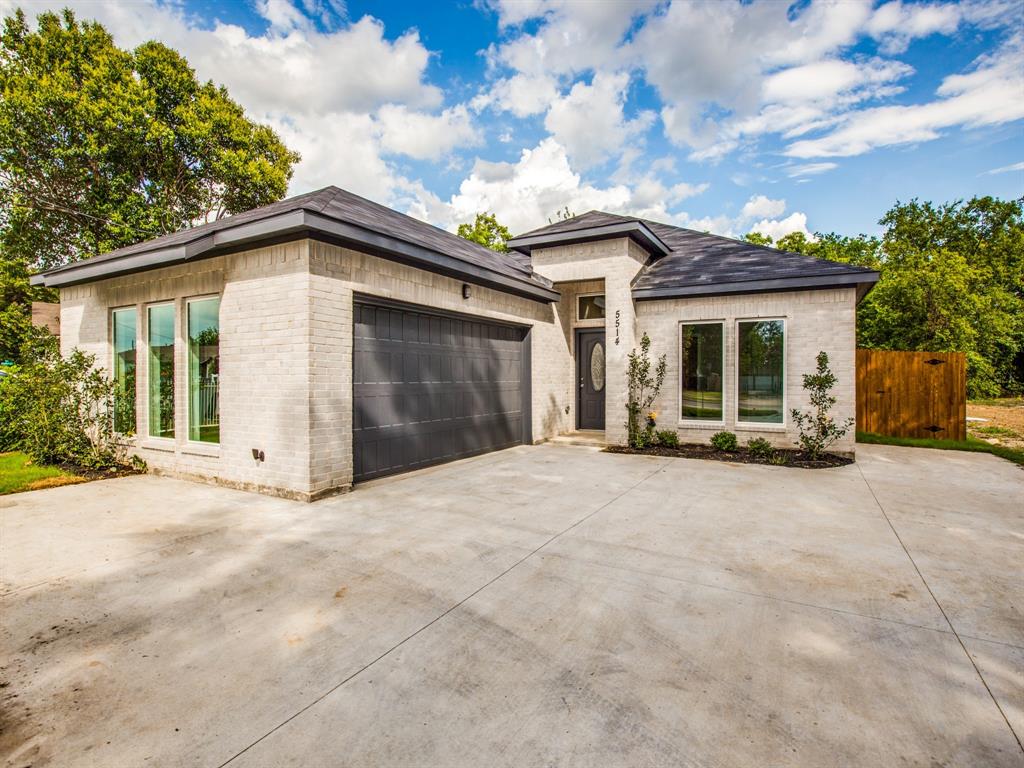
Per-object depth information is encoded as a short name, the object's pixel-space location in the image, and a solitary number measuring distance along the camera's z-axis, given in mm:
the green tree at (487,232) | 25406
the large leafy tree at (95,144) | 15945
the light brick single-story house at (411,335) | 5758
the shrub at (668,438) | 9453
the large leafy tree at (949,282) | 13883
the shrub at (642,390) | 9602
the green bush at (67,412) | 7434
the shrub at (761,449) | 8547
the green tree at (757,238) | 25234
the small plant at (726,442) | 8938
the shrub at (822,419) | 8203
